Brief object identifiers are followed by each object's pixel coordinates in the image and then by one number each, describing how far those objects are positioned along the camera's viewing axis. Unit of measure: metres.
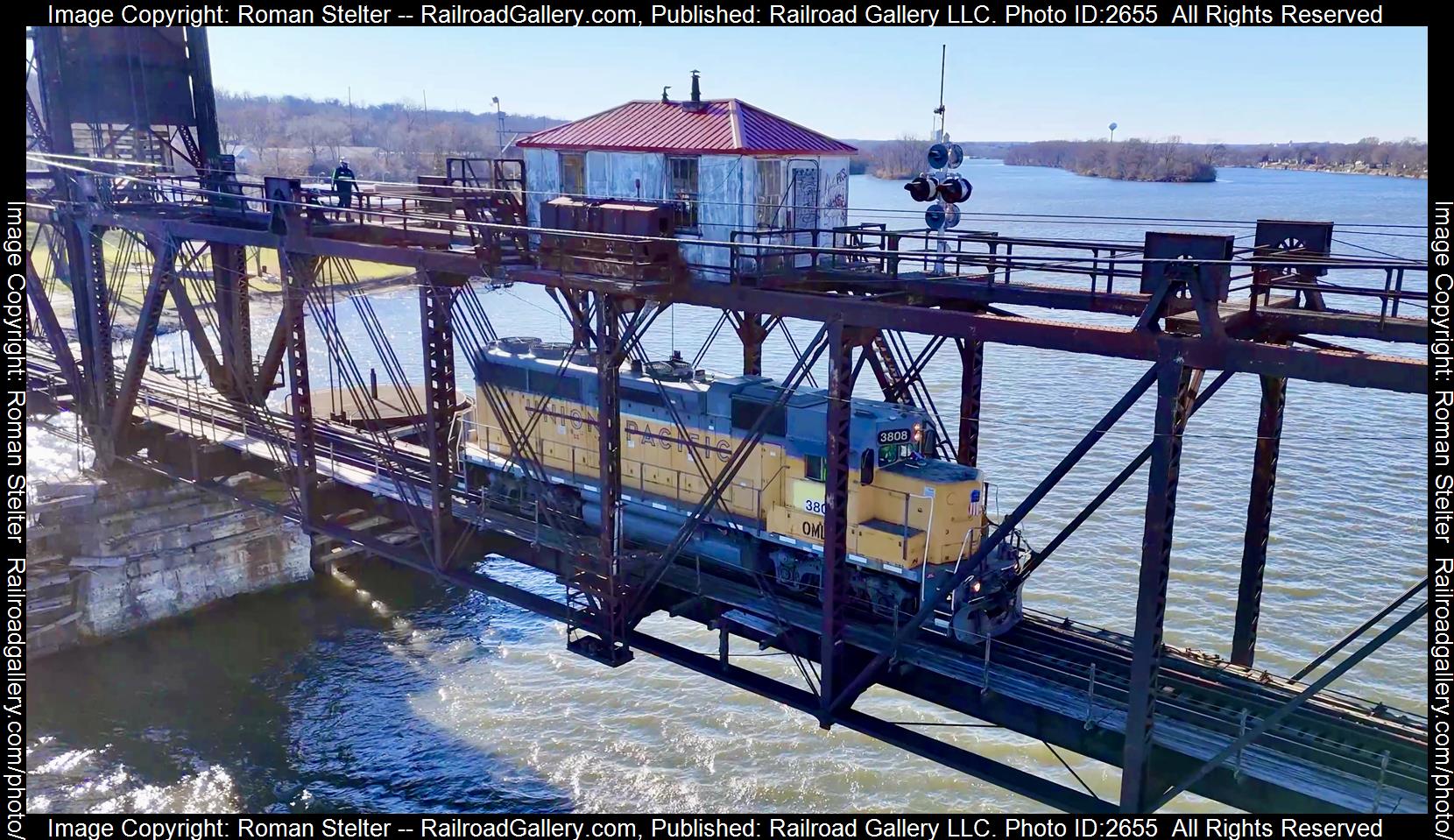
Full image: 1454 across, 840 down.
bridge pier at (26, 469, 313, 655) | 29.34
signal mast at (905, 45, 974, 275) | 16.59
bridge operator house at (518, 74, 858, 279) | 18.31
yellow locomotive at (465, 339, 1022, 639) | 18.36
